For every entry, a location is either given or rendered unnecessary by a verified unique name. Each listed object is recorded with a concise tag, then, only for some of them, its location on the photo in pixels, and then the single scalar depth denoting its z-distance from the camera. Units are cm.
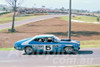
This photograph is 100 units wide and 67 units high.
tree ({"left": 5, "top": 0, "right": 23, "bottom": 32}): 4112
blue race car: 1327
